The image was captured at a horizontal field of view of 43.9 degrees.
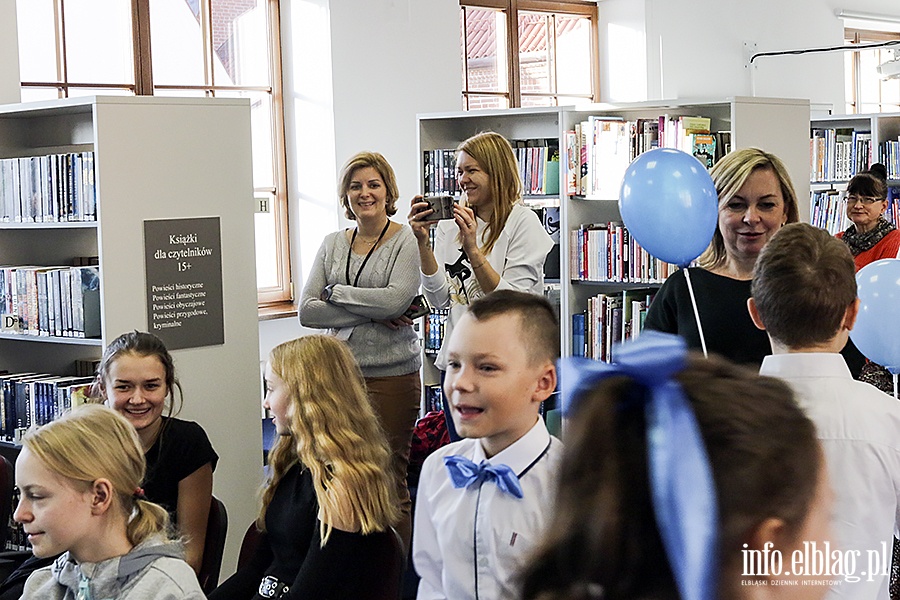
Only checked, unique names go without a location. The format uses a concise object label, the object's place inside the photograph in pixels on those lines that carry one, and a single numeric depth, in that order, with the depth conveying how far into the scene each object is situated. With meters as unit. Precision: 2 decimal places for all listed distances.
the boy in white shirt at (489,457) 1.75
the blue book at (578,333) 5.28
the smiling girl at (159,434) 3.14
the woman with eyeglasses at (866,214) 5.82
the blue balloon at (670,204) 2.60
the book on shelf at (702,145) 4.87
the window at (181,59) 6.62
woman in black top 2.27
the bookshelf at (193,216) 3.81
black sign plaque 3.88
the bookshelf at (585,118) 4.79
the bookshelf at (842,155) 8.14
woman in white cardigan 3.84
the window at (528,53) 8.83
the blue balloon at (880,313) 2.40
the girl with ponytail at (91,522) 2.18
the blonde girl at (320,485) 2.44
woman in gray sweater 4.03
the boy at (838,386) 1.50
